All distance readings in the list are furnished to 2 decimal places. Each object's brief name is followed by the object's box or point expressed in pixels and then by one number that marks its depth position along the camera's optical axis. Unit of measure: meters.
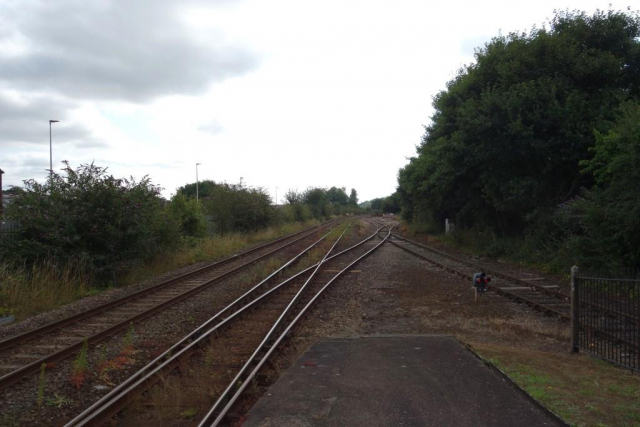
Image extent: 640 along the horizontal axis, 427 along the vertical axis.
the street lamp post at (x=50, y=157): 27.67
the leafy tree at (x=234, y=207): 37.31
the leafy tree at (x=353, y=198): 178.34
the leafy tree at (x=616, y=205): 12.76
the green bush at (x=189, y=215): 27.80
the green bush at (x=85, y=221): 14.45
